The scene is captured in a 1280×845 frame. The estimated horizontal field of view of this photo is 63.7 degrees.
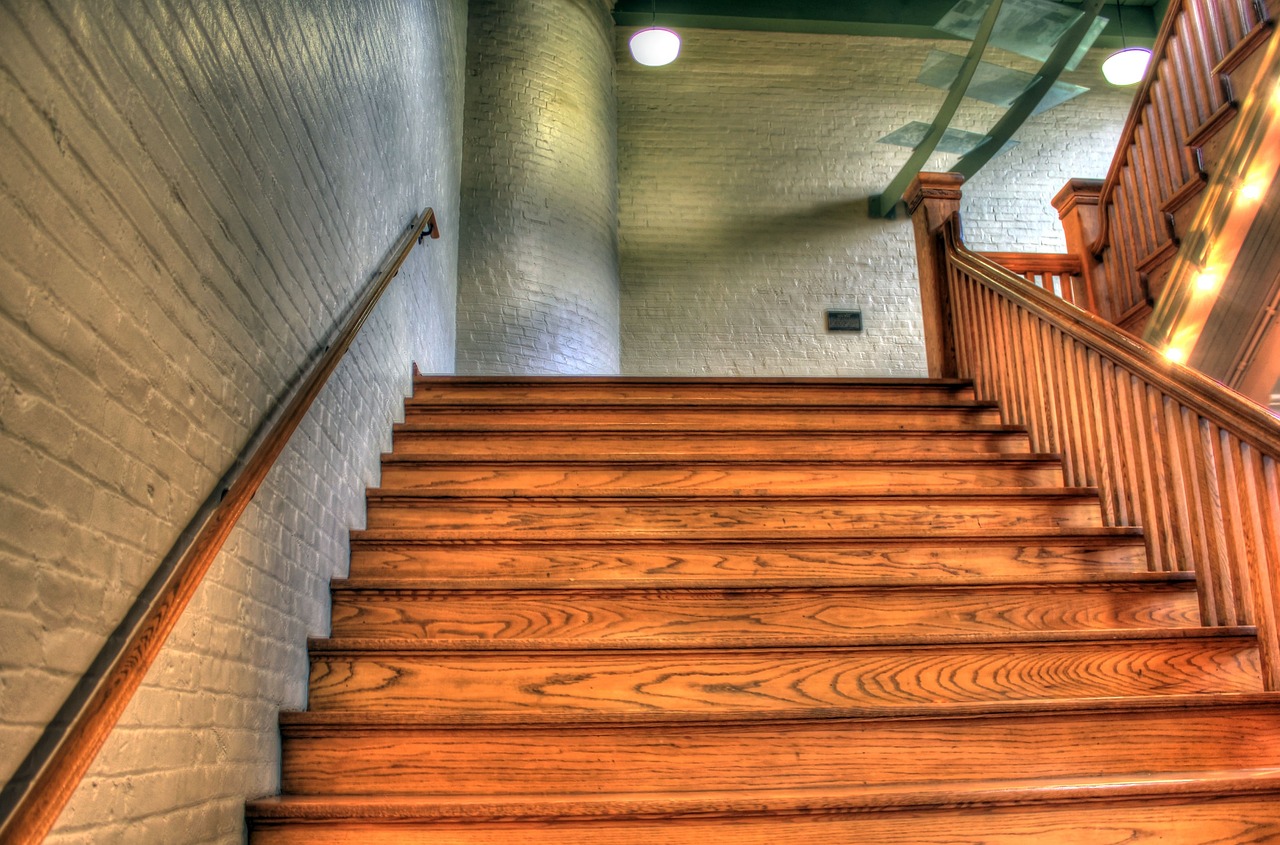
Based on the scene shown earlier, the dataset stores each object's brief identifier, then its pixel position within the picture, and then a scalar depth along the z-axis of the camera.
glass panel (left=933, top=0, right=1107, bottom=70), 5.64
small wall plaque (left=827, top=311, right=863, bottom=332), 6.38
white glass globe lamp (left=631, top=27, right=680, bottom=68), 5.72
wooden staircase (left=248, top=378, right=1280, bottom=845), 1.67
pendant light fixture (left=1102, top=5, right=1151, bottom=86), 5.94
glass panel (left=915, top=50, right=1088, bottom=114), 6.00
